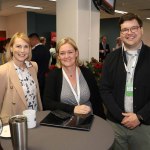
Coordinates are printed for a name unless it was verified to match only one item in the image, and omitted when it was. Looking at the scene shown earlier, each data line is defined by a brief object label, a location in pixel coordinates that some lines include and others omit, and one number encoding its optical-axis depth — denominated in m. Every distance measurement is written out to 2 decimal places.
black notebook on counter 1.53
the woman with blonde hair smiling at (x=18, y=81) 2.07
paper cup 1.47
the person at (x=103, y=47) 8.88
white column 3.49
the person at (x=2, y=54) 4.52
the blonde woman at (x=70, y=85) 2.04
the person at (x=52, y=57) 6.30
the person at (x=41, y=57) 4.39
